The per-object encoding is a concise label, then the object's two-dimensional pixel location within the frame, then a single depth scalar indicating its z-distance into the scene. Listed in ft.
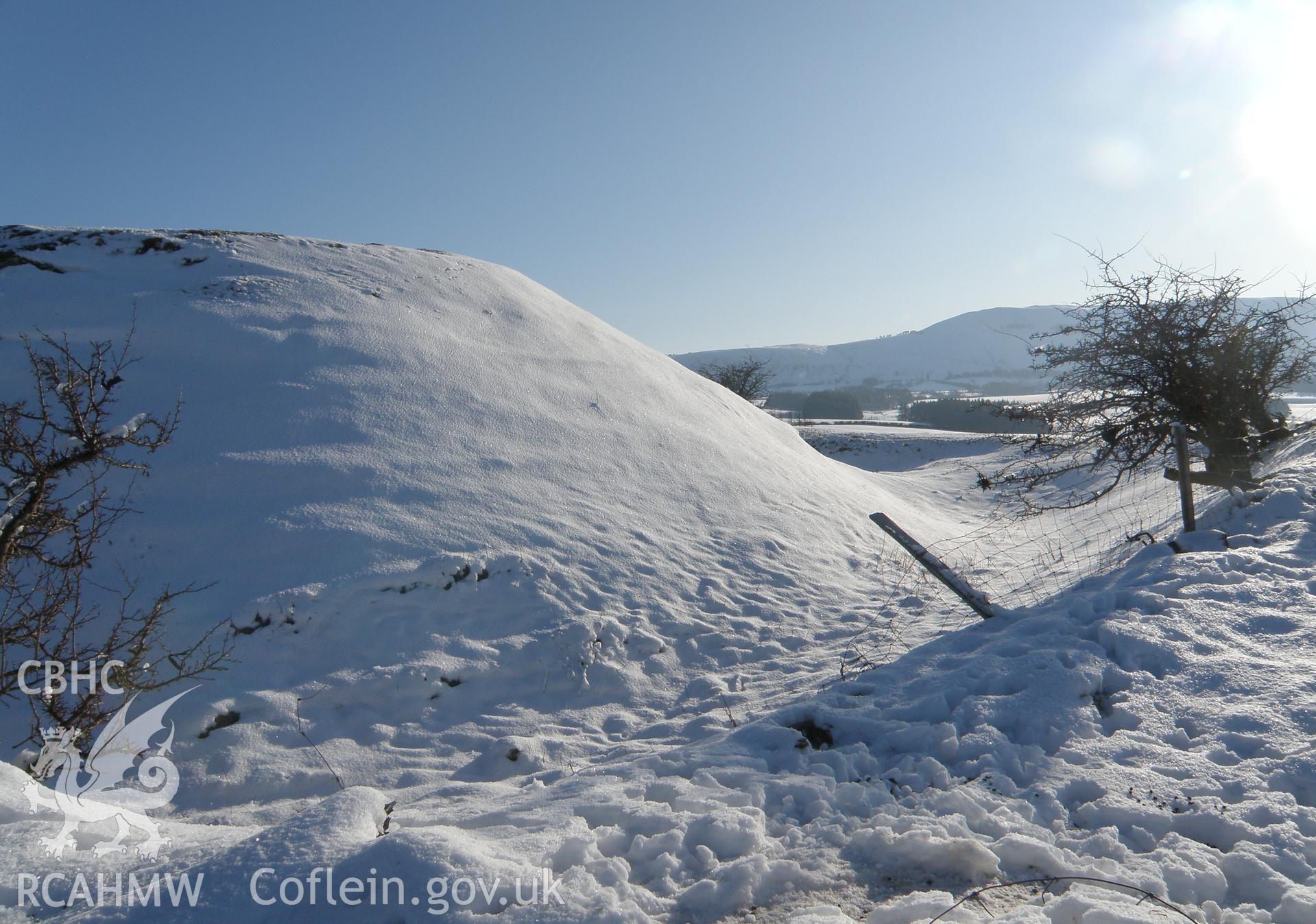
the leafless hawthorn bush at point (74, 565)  13.82
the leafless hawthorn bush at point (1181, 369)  31.30
